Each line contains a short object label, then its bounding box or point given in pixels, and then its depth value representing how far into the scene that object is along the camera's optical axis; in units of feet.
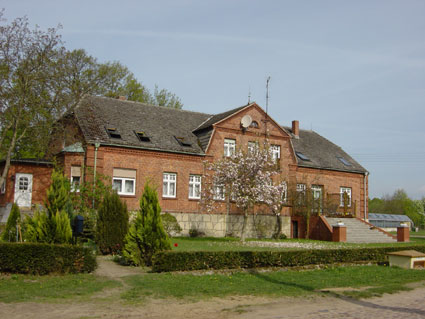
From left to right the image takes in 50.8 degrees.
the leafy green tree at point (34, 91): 80.69
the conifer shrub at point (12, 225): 60.42
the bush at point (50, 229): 46.90
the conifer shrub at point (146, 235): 47.78
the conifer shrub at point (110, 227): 56.65
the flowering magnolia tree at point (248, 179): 74.69
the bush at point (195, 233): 90.74
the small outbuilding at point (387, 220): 175.09
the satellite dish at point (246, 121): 99.19
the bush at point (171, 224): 81.35
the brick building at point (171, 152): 85.66
